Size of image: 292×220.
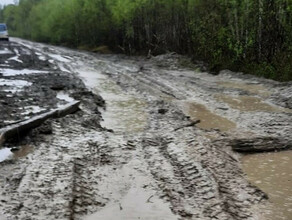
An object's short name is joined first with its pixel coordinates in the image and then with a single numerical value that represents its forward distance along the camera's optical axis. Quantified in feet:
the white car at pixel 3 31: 132.98
